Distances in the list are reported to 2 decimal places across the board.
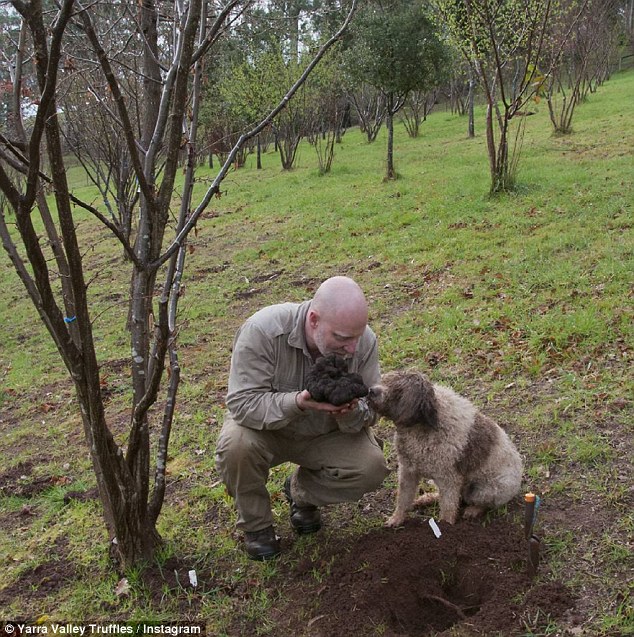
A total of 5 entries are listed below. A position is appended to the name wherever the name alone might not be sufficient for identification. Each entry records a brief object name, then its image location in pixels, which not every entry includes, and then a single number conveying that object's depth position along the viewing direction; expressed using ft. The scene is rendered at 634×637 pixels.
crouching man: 10.94
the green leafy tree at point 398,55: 52.21
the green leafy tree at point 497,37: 33.53
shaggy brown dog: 11.63
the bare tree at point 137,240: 8.16
